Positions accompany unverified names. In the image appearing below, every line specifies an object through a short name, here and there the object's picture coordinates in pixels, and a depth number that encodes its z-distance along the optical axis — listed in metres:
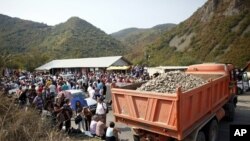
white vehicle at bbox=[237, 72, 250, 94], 22.77
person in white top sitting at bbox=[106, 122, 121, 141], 8.77
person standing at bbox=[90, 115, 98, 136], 10.55
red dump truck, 6.74
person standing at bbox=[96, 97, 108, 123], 11.20
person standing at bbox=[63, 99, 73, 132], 11.18
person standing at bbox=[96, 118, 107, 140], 9.98
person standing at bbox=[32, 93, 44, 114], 12.75
